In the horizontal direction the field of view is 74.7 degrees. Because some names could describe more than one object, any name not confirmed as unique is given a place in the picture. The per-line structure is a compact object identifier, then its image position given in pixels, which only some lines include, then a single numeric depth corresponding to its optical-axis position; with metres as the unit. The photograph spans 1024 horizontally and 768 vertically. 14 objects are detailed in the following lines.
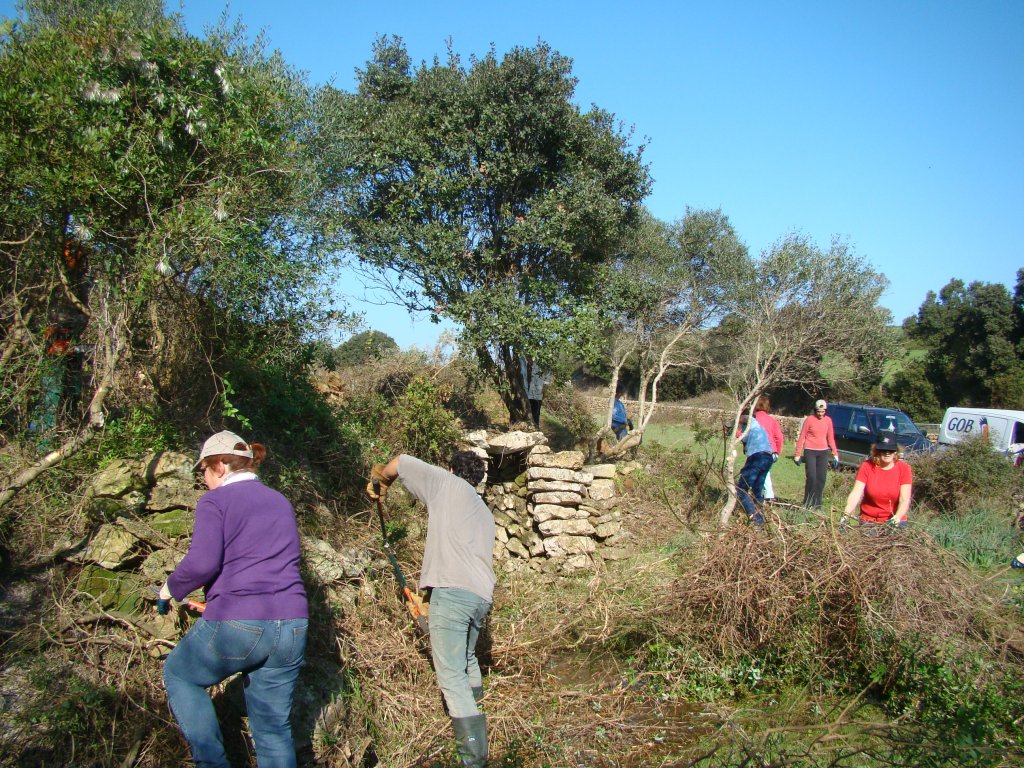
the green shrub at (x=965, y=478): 9.82
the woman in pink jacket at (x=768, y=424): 8.13
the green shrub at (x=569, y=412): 15.15
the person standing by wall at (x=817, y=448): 8.94
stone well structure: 8.29
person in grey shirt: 4.02
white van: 14.25
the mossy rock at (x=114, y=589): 4.29
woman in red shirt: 5.86
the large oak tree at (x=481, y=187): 10.34
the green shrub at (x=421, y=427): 8.45
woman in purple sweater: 3.06
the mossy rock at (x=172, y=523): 4.76
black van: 14.91
